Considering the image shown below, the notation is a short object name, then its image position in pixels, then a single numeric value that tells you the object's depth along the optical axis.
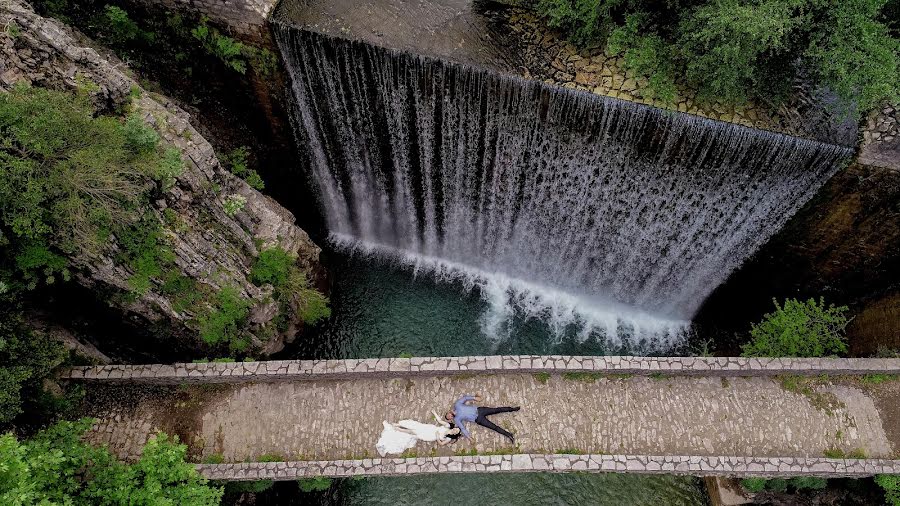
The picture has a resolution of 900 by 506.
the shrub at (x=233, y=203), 12.30
